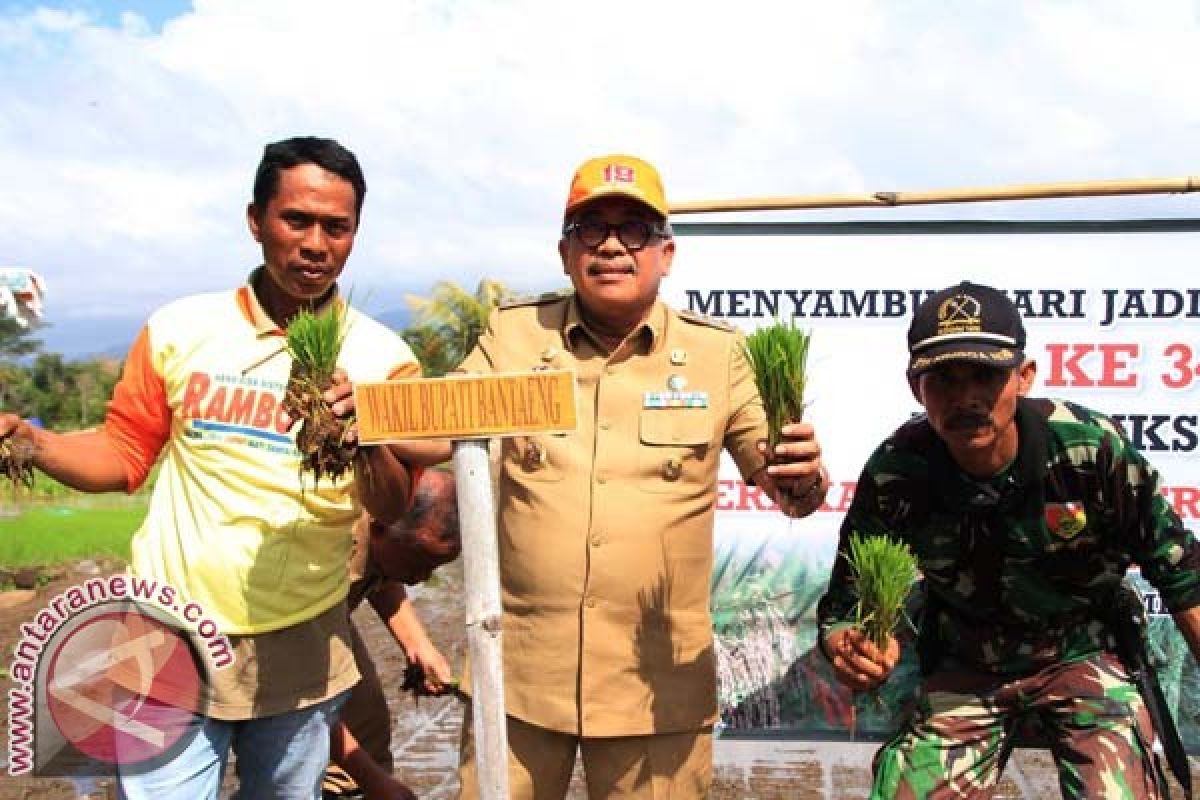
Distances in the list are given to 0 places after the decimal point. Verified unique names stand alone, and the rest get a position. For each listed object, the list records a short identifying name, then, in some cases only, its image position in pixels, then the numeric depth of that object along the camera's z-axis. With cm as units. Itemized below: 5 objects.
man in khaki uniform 236
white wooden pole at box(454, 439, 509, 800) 194
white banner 376
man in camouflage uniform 243
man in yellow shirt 229
